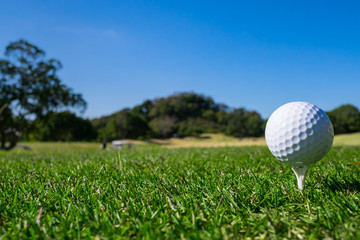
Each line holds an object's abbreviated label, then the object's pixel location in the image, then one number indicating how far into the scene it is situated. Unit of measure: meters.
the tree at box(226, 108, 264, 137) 36.31
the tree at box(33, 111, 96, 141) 28.69
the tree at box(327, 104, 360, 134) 28.20
